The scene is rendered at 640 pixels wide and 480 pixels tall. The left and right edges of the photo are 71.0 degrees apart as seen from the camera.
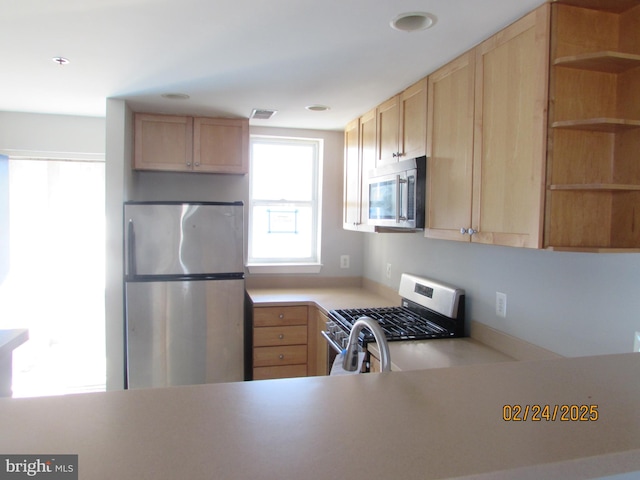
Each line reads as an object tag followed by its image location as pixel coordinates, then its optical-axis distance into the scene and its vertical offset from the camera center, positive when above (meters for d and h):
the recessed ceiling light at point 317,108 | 3.13 +0.81
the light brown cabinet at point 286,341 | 3.33 -0.89
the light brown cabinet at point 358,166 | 3.14 +0.42
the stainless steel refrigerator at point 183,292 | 3.10 -0.50
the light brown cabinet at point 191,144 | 3.33 +0.59
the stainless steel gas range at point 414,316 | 2.42 -0.57
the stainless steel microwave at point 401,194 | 2.38 +0.17
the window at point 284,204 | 3.96 +0.16
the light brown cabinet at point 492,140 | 1.56 +0.34
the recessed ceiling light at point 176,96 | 2.88 +0.81
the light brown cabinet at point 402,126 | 2.41 +0.58
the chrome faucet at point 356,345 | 1.12 -0.33
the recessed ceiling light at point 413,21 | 1.69 +0.79
